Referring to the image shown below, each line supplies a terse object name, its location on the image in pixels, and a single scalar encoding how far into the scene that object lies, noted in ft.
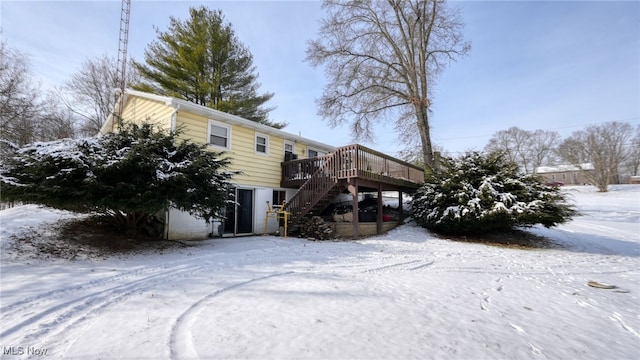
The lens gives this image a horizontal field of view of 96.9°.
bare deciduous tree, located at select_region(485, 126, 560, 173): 136.77
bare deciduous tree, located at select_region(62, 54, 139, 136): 64.80
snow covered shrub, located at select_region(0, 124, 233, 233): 19.13
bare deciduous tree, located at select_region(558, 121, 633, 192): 95.91
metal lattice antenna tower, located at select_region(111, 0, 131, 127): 42.83
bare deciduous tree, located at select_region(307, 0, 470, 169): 57.16
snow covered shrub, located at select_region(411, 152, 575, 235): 31.55
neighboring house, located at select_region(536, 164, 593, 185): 154.47
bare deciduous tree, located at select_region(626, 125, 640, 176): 114.32
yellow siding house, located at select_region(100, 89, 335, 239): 31.22
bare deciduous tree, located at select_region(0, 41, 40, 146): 46.85
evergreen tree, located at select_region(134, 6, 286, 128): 58.70
